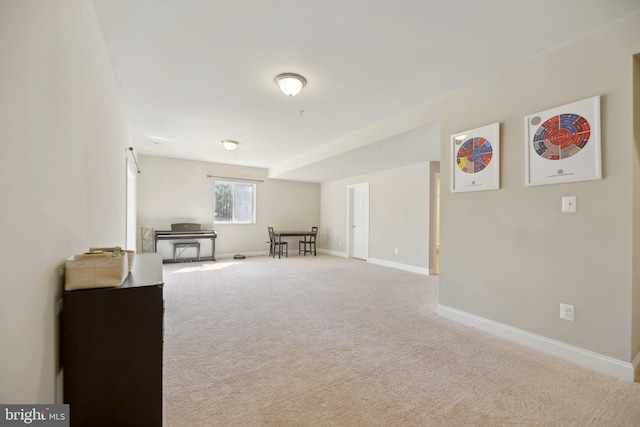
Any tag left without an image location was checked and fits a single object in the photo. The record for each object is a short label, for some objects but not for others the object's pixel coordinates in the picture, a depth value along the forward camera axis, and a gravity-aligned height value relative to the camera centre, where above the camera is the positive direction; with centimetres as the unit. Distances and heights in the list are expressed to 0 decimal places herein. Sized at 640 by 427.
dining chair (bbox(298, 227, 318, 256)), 832 -86
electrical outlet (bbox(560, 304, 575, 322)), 222 -74
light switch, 221 +10
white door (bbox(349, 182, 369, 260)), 748 -9
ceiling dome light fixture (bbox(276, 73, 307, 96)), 284 +136
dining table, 774 -48
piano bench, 674 -69
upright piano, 630 -45
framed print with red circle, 211 +58
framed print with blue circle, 270 +58
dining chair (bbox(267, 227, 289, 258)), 786 -81
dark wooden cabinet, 118 -60
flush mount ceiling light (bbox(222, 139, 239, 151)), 520 +134
